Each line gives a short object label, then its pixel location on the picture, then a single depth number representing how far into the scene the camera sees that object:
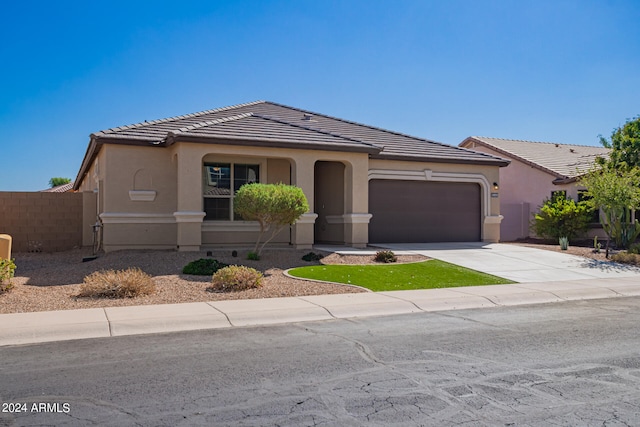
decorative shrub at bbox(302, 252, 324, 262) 15.65
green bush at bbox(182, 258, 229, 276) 13.28
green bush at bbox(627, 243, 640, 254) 18.83
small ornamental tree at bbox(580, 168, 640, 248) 18.56
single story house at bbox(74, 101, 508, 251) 16.77
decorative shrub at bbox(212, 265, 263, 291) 11.62
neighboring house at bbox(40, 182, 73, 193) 42.00
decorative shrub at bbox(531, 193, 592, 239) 23.97
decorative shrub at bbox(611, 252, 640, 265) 17.42
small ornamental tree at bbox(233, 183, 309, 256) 14.04
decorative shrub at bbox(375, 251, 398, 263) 15.72
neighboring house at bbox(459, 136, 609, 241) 27.07
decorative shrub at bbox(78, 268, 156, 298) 10.61
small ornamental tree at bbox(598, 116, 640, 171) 22.56
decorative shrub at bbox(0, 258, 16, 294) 10.80
